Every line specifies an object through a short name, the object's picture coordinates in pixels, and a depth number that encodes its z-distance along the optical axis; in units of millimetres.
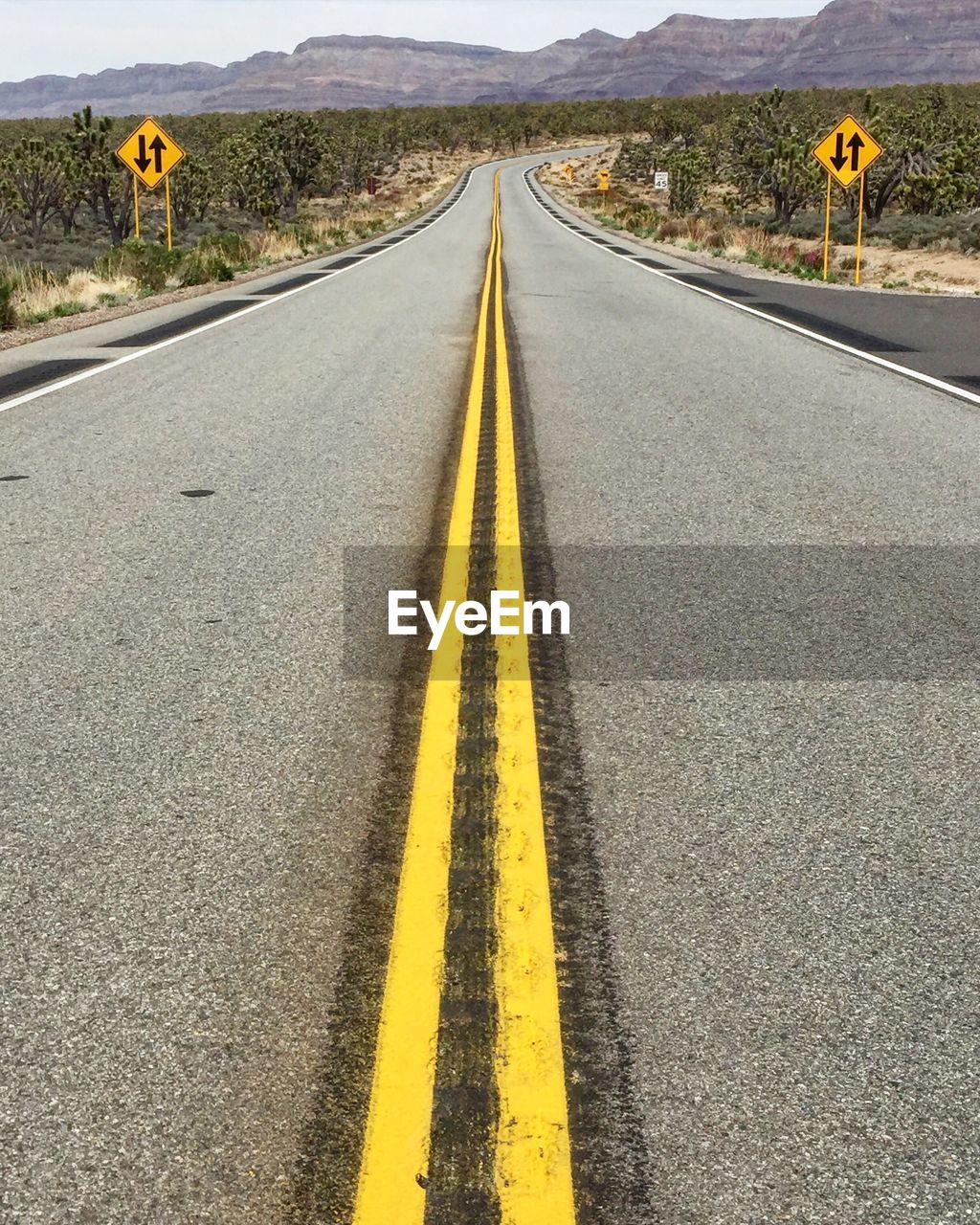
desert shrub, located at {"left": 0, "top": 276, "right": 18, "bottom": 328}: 17438
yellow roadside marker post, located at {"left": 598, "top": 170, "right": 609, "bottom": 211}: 67688
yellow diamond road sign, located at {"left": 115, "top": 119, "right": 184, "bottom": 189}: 24219
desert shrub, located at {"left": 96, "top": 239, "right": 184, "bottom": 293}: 23453
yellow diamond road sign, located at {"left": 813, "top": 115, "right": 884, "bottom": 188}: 23125
